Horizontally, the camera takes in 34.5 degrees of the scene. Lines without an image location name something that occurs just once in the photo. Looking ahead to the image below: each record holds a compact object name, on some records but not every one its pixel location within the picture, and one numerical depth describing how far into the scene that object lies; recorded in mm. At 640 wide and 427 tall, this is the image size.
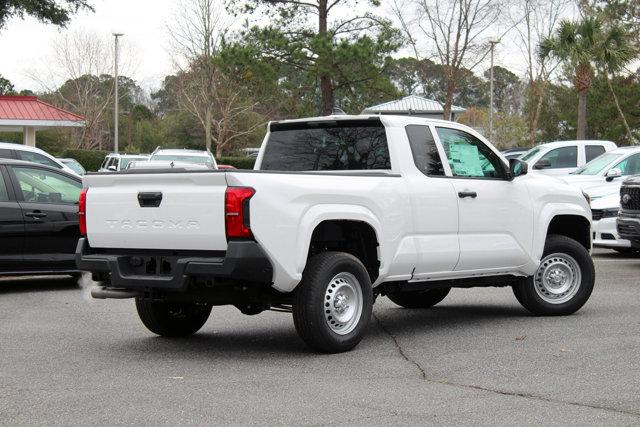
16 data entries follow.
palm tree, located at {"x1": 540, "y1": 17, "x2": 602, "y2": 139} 37875
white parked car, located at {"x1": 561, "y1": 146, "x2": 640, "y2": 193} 18703
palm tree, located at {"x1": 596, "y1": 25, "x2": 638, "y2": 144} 38688
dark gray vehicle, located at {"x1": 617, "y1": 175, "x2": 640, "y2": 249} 14516
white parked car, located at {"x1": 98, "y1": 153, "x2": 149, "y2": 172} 32619
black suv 12375
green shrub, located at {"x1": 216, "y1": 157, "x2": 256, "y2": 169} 49656
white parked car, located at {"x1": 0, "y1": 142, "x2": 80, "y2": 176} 18547
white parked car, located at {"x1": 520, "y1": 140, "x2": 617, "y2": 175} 24078
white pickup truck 7730
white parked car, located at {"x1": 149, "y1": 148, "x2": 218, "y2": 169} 26003
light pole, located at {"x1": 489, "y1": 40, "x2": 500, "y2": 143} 45906
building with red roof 38500
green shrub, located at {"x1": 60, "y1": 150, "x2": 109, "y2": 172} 53031
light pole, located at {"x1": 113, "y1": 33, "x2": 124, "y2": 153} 50612
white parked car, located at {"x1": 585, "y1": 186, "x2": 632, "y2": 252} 16766
